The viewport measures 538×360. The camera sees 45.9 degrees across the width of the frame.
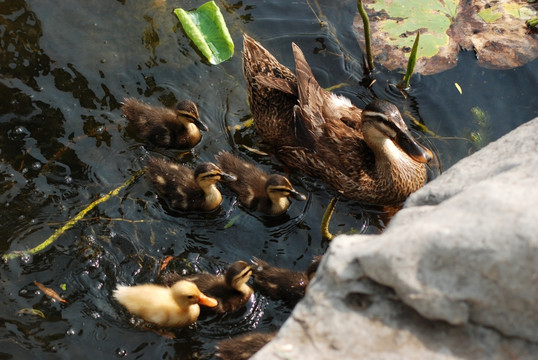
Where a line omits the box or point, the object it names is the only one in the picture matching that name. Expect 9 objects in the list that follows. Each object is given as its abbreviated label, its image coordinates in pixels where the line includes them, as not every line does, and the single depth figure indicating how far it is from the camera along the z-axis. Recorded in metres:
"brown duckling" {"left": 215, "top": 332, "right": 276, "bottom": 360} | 3.64
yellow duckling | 3.85
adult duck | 4.84
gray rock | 2.28
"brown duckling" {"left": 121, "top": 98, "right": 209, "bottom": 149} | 5.00
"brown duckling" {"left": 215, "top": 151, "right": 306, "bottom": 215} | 4.65
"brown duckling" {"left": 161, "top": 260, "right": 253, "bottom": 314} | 3.97
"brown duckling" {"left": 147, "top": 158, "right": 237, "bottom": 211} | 4.66
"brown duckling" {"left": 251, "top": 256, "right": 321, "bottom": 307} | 4.09
